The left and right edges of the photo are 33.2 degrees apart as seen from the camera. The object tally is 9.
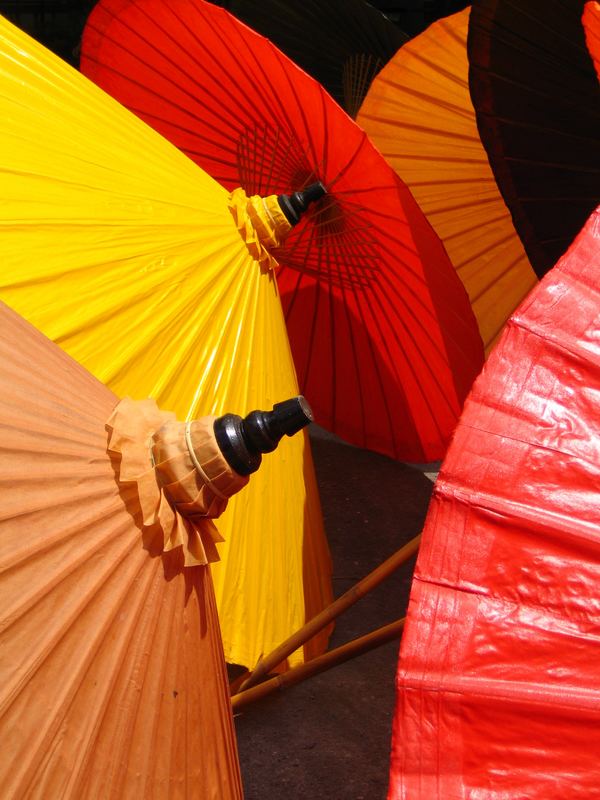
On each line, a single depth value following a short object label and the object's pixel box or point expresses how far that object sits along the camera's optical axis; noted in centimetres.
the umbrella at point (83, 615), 87
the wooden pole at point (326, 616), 173
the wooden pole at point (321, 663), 165
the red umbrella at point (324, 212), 221
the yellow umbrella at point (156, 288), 157
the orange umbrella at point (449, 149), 295
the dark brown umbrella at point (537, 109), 208
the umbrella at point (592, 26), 151
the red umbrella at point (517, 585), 95
